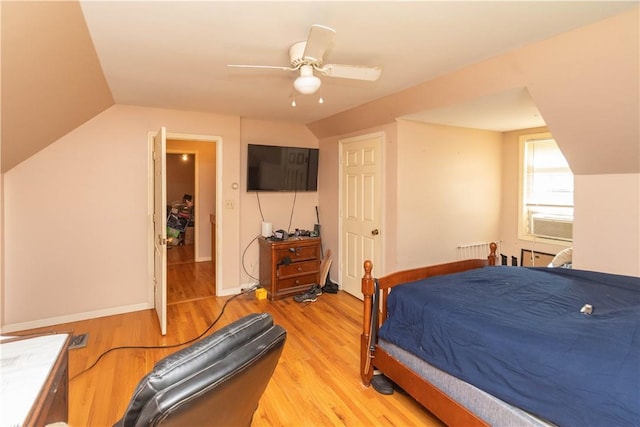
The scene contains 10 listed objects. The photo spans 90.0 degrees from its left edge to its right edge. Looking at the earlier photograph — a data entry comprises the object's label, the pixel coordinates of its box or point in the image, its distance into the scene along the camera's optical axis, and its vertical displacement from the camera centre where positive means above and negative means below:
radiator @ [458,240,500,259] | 4.07 -0.50
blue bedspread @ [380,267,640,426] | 1.25 -0.59
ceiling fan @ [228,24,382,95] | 1.85 +0.89
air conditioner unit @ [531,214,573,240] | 3.79 -0.17
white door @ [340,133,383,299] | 3.80 +0.06
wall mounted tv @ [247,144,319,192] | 4.25 +0.59
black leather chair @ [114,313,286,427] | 0.80 -0.46
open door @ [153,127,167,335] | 3.01 -0.14
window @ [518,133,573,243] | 3.81 +0.26
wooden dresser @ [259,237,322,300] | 4.07 -0.71
